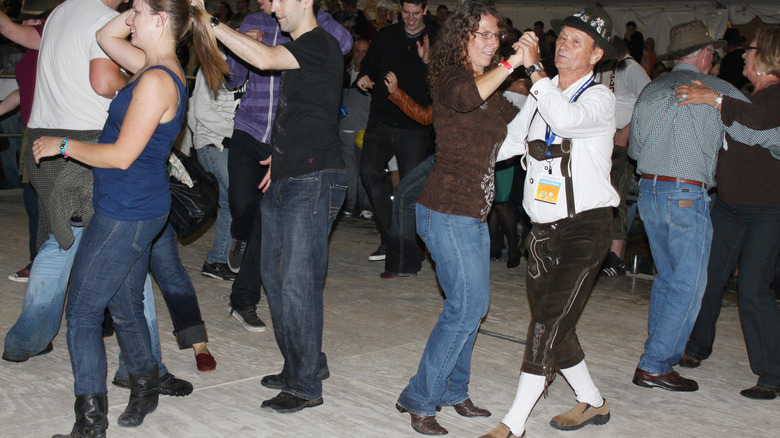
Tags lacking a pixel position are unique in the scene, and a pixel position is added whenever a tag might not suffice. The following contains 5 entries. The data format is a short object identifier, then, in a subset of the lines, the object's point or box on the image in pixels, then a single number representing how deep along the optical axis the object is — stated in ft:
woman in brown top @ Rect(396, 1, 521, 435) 12.17
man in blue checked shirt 14.97
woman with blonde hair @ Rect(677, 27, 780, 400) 14.93
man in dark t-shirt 12.57
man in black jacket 23.86
